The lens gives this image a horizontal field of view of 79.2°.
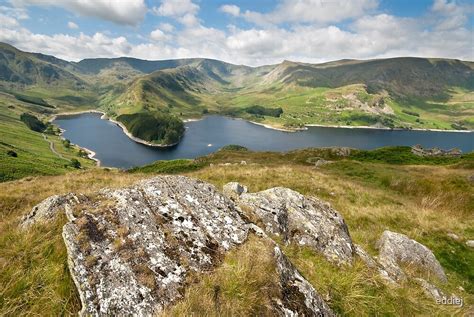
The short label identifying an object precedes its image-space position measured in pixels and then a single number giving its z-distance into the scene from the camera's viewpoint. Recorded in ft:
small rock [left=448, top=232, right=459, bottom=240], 71.82
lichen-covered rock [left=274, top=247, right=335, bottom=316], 24.29
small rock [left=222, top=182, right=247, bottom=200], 49.33
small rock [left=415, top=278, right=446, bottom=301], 40.36
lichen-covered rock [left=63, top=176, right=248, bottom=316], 22.29
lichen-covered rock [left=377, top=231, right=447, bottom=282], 50.67
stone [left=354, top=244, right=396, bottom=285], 37.81
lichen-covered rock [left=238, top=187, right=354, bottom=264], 39.60
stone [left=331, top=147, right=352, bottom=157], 295.69
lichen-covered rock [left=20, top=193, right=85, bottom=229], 29.68
